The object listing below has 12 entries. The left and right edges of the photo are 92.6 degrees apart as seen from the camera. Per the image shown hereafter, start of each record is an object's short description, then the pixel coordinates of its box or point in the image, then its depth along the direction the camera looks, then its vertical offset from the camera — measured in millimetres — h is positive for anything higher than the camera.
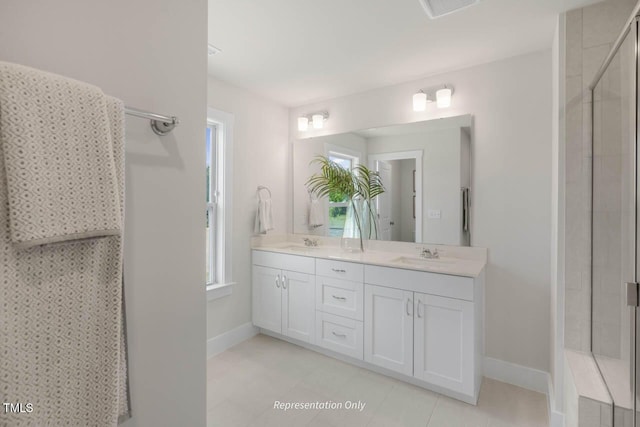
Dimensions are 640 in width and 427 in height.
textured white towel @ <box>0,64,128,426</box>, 527 -123
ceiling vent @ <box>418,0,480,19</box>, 1653 +1129
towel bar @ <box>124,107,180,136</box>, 782 +253
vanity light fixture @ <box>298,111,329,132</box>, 3248 +978
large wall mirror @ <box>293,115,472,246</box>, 2510 +302
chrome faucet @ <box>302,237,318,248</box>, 3289 -344
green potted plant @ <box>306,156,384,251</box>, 2916 +209
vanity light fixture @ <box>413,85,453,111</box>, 2503 +950
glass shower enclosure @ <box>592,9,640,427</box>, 1189 -72
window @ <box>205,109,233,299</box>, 2811 +60
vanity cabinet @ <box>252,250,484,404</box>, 2012 -816
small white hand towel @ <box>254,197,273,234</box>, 3078 -76
